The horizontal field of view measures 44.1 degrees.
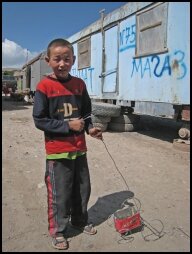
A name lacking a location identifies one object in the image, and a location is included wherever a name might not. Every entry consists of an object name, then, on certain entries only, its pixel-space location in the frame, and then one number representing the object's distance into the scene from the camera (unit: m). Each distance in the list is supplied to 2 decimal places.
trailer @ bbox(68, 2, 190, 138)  4.59
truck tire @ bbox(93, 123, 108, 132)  6.05
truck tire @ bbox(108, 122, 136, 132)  6.20
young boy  2.00
